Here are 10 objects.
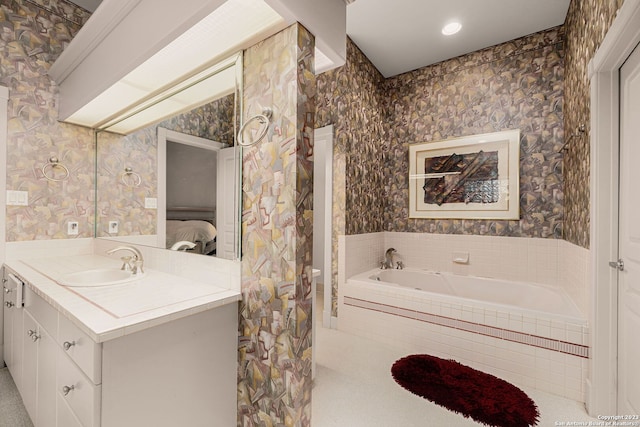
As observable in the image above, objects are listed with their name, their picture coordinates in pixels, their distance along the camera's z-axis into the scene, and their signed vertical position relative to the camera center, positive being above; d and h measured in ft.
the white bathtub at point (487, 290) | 7.10 -2.30
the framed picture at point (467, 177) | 9.50 +1.31
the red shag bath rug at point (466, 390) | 5.52 -3.80
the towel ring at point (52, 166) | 7.41 +1.18
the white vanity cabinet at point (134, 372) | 3.22 -2.06
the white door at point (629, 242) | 4.59 -0.44
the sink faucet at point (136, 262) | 5.77 -1.00
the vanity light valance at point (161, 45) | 3.94 +2.64
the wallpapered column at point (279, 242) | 4.02 -0.42
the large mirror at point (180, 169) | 4.87 +0.90
